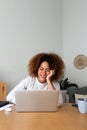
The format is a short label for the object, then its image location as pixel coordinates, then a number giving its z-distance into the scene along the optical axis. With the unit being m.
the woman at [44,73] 2.38
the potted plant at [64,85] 3.67
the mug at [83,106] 1.87
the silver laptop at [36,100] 1.81
